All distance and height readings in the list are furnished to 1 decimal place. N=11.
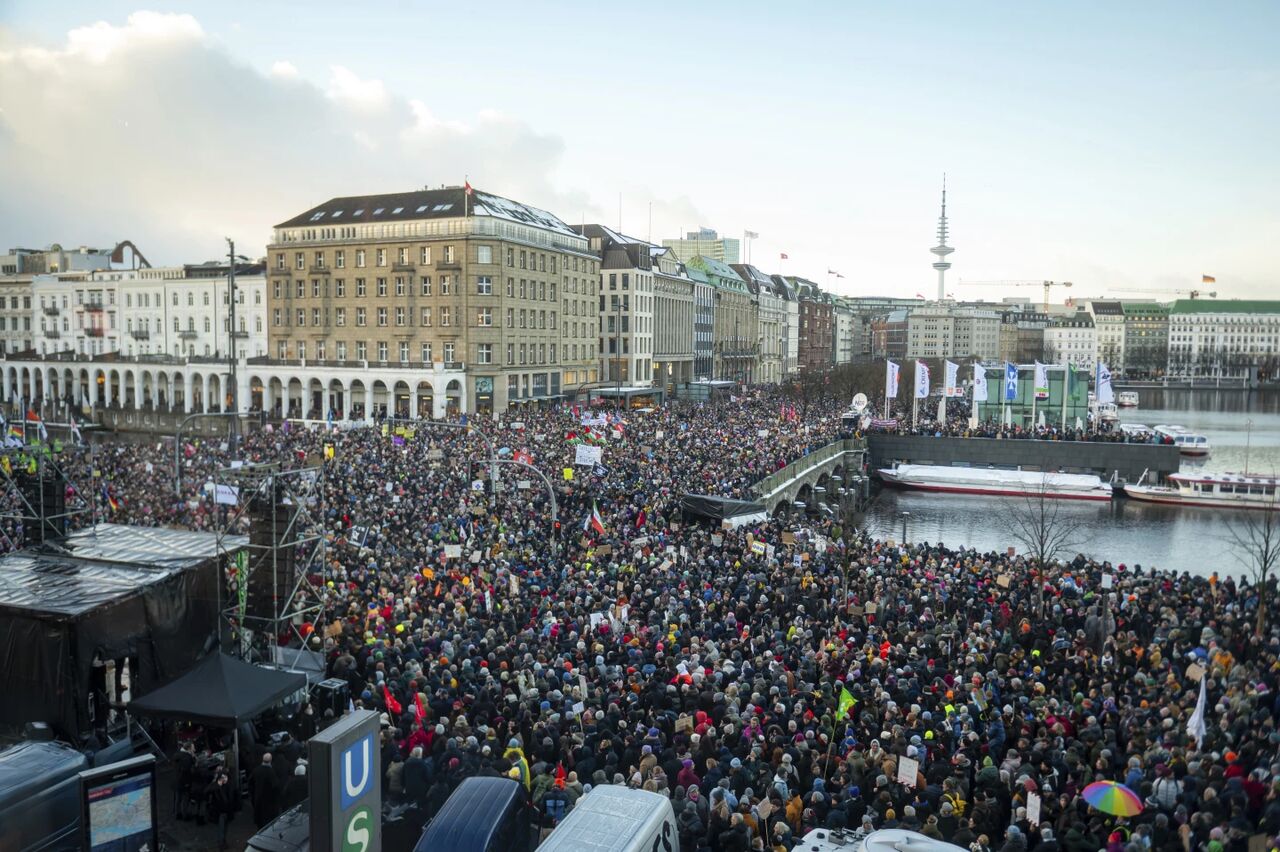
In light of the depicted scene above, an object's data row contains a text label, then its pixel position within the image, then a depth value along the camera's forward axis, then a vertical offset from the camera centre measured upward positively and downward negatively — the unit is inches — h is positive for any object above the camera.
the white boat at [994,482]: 2455.7 -306.9
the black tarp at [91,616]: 561.0 -163.0
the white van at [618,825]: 371.6 -190.5
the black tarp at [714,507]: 1229.7 -186.7
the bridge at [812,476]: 1673.2 -238.0
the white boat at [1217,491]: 2229.3 -298.8
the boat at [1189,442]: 2762.3 -214.6
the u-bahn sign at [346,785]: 342.3 -160.0
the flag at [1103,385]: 2522.1 -40.6
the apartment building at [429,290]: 2672.2 +225.3
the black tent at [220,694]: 527.8 -195.1
